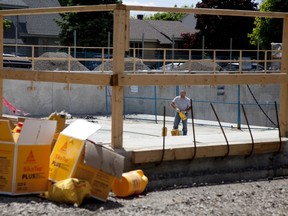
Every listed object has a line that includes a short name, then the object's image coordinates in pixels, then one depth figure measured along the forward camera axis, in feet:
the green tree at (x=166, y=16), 324.64
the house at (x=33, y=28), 180.86
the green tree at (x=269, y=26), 138.41
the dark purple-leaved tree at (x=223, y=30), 180.34
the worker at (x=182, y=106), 62.28
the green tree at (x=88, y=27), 155.74
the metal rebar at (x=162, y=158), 33.47
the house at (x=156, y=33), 195.31
